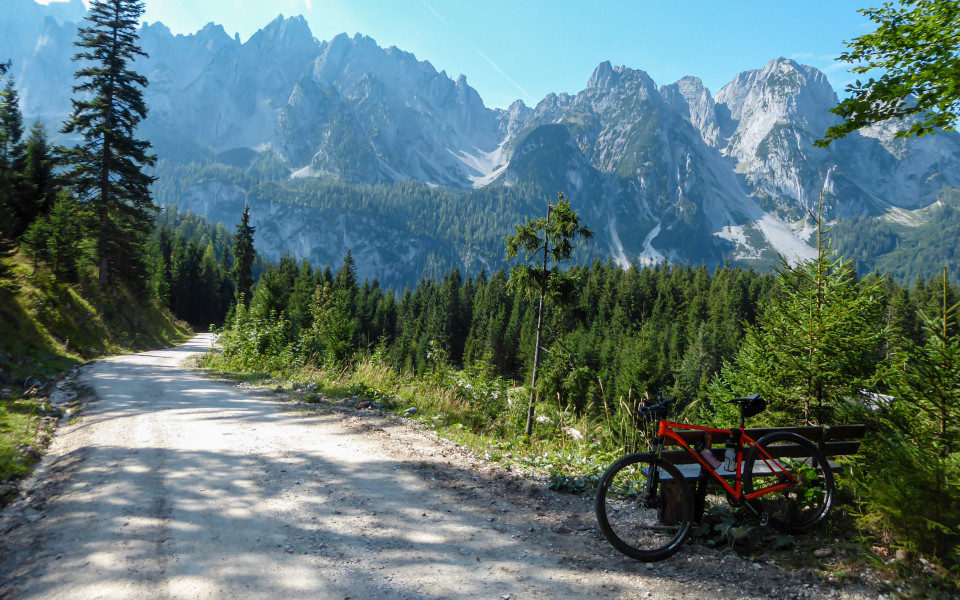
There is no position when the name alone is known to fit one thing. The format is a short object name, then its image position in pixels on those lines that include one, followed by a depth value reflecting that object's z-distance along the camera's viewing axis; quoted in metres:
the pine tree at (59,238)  22.91
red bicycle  4.20
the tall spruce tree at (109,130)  24.59
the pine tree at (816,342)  5.68
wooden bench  4.37
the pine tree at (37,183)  24.98
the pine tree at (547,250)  14.49
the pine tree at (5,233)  14.13
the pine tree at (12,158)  17.05
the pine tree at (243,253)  48.55
